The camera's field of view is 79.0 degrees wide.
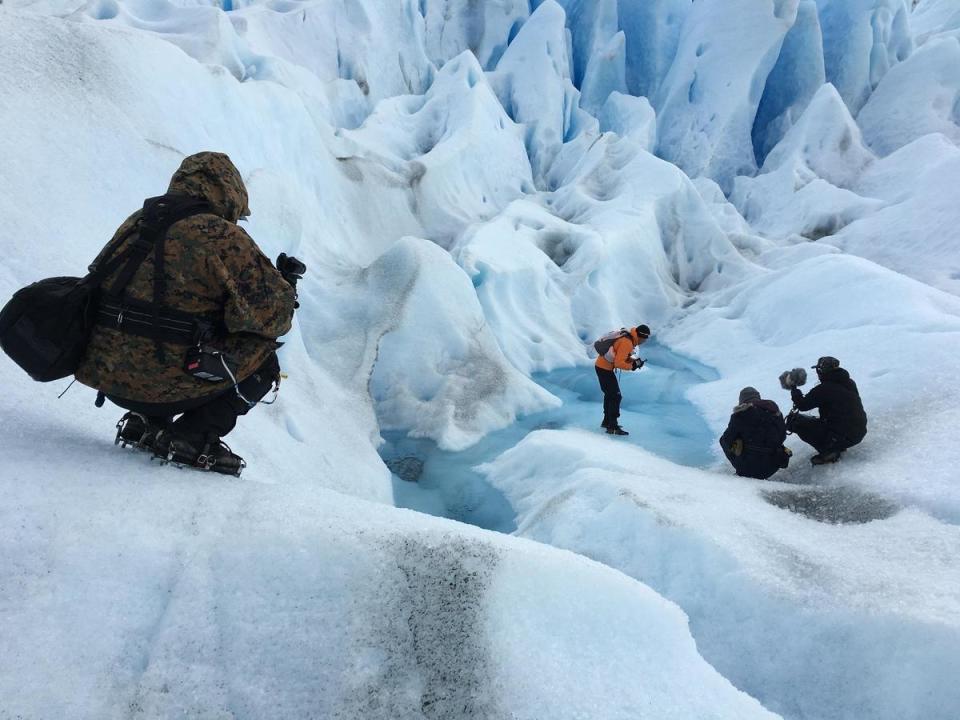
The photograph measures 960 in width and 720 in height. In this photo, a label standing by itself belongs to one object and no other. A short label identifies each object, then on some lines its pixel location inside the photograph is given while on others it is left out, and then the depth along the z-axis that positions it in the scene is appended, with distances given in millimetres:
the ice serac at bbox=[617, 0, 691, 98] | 26750
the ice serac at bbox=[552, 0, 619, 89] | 26094
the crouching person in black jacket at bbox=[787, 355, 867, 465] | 5559
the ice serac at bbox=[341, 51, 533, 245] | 15616
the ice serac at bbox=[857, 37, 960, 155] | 22391
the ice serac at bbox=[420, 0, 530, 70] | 24625
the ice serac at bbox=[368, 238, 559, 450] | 7988
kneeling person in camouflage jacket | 2242
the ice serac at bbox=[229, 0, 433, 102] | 15656
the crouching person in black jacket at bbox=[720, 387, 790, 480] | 5773
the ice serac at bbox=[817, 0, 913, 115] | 24953
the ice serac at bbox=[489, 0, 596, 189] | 22406
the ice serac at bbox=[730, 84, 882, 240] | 20250
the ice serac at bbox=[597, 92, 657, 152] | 22297
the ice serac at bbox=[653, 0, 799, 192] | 22797
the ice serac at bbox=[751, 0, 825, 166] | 24125
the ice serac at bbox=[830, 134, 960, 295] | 14156
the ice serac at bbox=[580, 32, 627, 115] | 25344
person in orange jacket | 7562
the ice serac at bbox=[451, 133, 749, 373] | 11992
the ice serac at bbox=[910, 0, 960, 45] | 28281
